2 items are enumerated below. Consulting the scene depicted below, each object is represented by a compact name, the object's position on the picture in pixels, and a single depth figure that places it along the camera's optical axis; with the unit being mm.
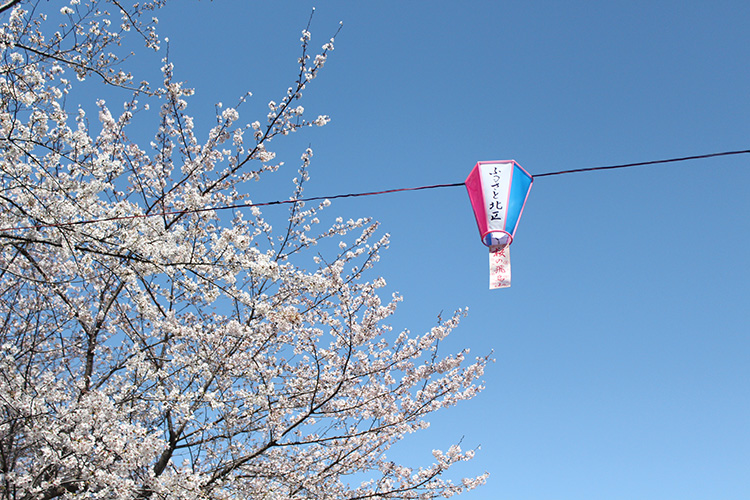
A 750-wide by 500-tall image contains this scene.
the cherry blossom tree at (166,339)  3984
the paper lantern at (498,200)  4707
